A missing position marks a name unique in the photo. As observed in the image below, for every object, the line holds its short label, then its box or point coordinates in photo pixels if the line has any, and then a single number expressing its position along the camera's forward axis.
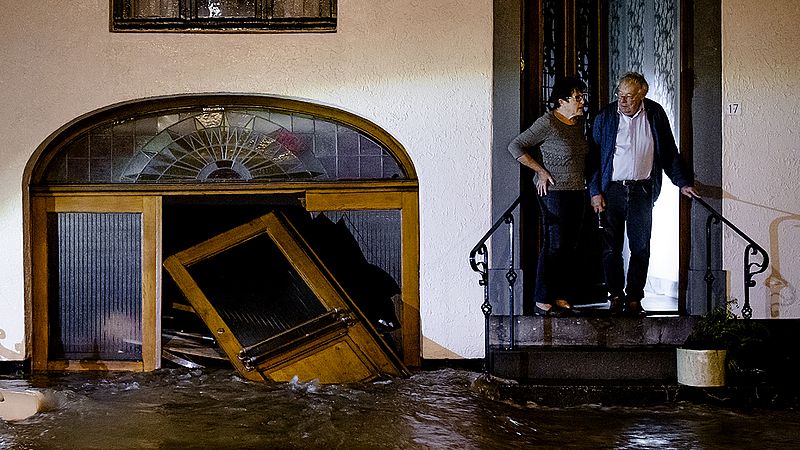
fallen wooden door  8.16
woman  7.96
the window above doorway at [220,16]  8.41
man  7.93
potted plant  7.36
